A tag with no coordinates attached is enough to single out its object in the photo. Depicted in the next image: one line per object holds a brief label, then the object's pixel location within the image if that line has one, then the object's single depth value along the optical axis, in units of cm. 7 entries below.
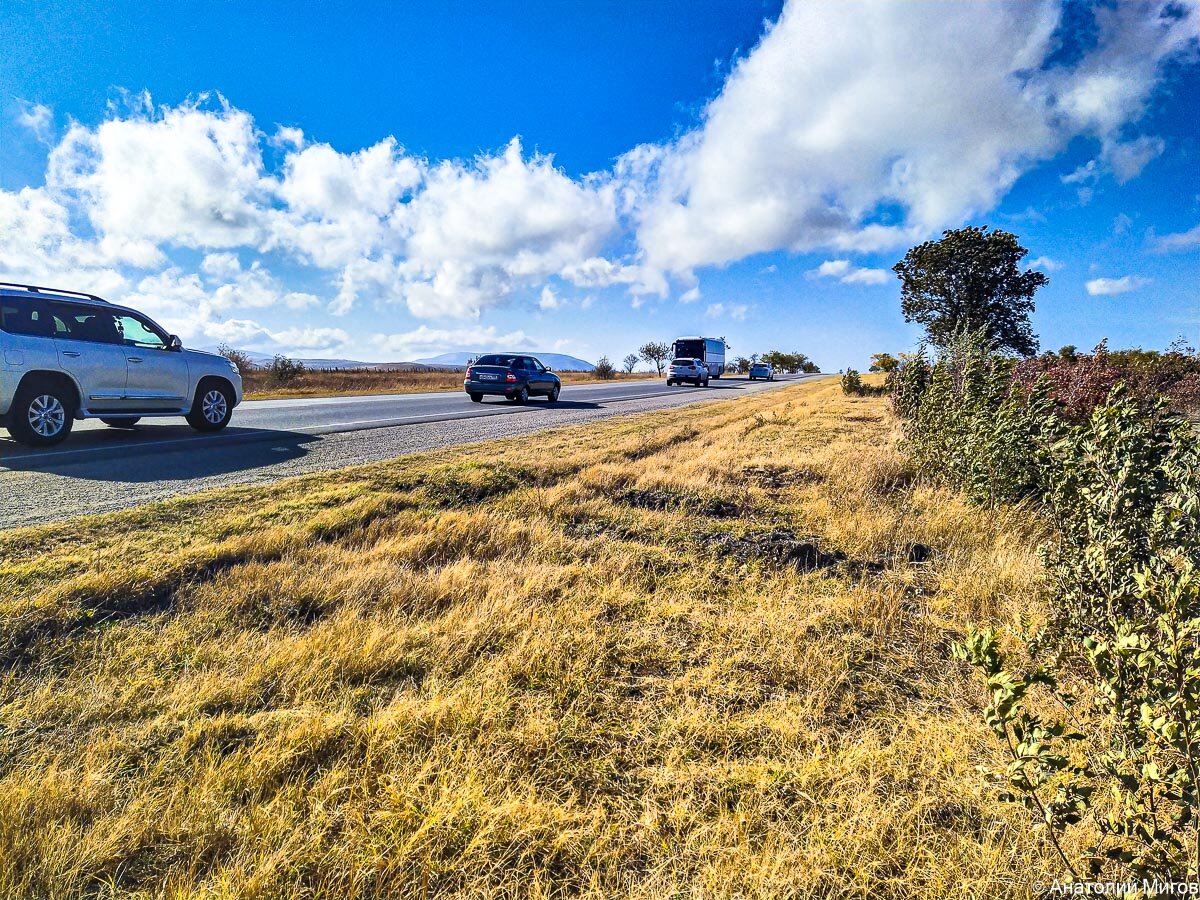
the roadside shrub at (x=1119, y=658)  127
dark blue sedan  1742
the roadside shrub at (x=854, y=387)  2230
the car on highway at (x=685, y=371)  3500
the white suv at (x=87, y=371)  651
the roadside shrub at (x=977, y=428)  433
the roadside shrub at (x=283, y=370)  3228
